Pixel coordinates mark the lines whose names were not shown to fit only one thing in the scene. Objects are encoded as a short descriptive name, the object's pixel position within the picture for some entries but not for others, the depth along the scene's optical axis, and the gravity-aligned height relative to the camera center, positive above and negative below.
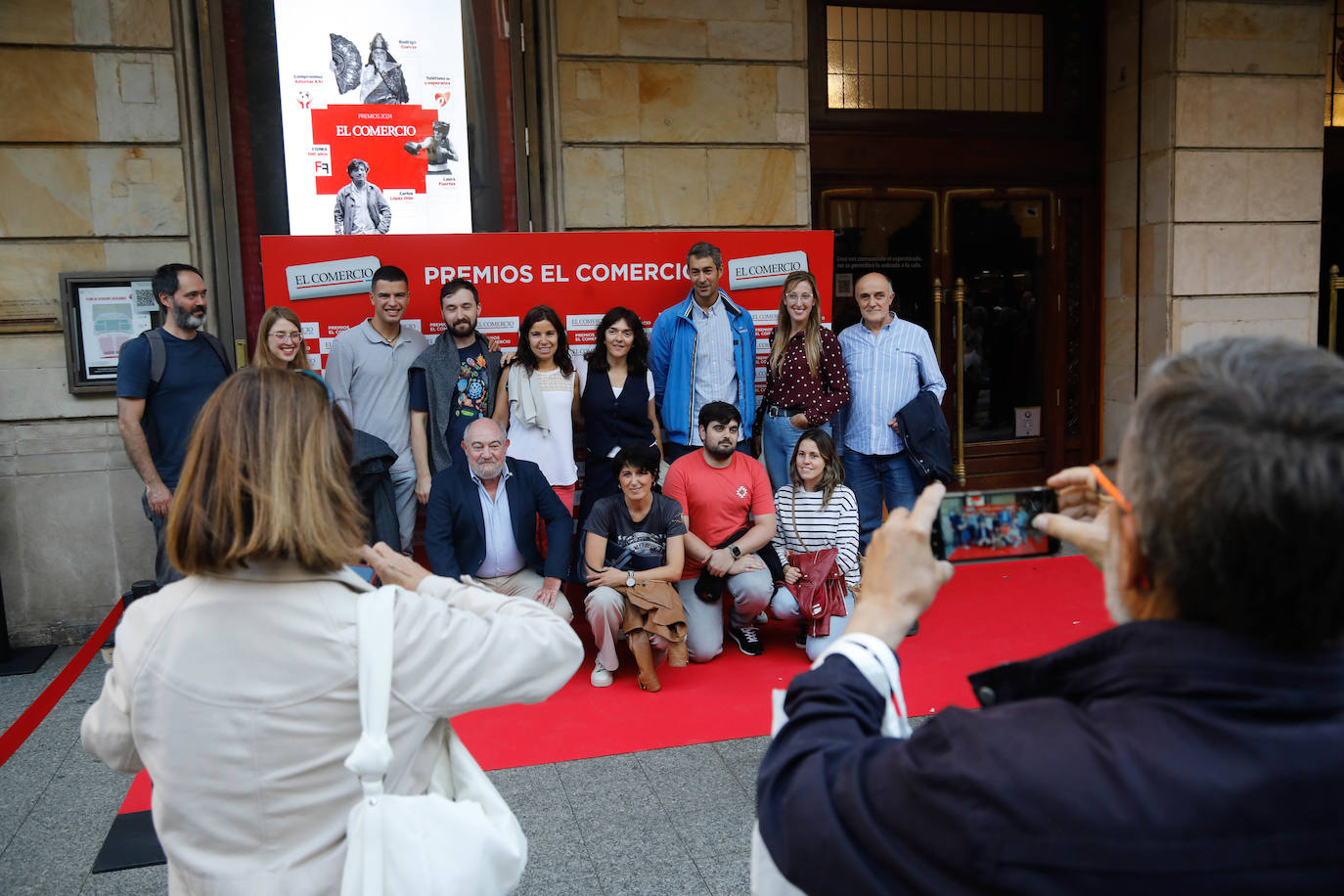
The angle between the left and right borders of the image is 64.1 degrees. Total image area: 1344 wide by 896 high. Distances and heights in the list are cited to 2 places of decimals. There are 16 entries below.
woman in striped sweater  5.73 -1.09
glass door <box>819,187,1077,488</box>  7.83 +0.06
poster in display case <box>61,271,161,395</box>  6.05 +0.06
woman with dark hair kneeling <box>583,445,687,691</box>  5.32 -1.29
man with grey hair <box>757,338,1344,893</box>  0.97 -0.40
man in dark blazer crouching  5.35 -1.03
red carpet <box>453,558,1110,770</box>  4.58 -1.80
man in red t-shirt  5.64 -1.15
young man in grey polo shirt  5.77 -0.28
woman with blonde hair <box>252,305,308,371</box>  5.49 -0.08
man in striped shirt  6.19 -0.49
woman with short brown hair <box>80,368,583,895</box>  1.67 -0.53
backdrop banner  6.00 +0.26
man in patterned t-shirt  5.76 -0.38
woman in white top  5.84 -0.45
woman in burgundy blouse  6.01 -0.38
